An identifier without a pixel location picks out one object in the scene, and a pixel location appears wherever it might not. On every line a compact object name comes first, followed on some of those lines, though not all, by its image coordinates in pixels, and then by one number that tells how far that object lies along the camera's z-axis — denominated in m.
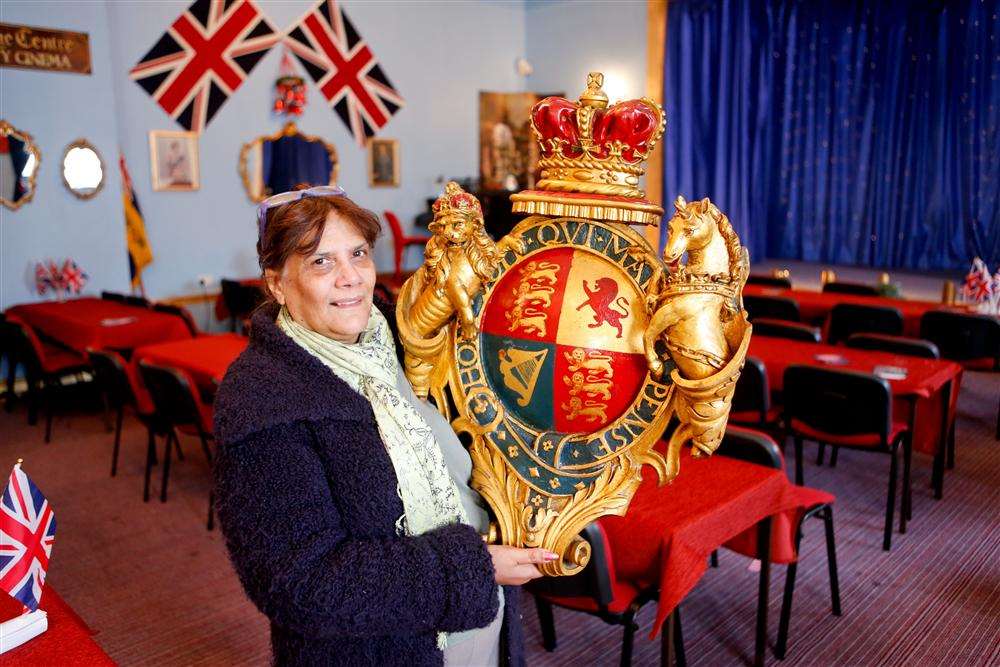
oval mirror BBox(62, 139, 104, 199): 6.44
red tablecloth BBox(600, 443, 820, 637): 2.20
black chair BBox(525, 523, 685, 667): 2.15
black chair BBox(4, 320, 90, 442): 5.27
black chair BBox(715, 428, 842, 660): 2.77
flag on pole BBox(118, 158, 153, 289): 7.26
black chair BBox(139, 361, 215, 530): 3.74
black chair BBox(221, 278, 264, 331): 7.23
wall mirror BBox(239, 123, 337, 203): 8.34
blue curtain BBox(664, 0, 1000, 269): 7.71
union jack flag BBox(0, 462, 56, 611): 1.62
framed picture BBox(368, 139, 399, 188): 9.34
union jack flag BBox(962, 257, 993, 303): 5.35
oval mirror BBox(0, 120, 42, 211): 6.14
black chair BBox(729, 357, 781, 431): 3.88
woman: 1.16
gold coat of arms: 1.07
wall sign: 6.00
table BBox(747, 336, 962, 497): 3.79
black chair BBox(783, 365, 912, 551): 3.52
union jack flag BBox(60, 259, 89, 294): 6.39
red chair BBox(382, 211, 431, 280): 9.25
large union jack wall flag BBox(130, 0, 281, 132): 7.55
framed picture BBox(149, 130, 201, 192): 7.63
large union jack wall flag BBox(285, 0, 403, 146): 8.56
